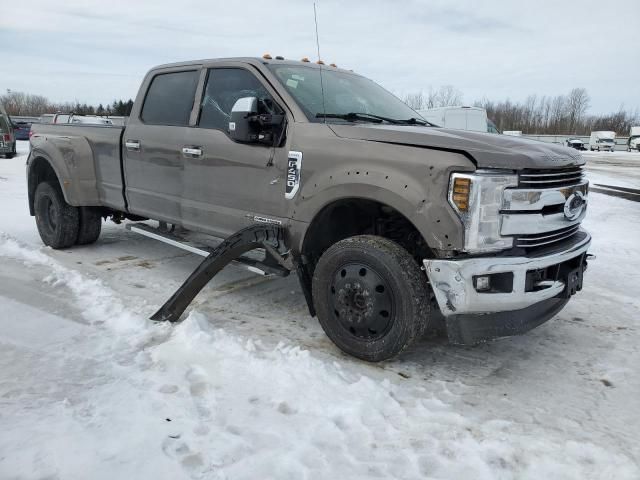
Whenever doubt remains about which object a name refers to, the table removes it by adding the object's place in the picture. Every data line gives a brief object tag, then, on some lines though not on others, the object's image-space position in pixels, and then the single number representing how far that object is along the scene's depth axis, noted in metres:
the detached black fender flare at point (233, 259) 3.75
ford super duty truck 2.88
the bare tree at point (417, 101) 66.44
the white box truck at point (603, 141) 49.31
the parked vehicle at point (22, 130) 29.91
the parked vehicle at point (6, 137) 19.16
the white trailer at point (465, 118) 21.08
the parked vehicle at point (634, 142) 49.84
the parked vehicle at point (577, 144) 48.06
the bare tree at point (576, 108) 94.50
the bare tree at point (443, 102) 74.00
